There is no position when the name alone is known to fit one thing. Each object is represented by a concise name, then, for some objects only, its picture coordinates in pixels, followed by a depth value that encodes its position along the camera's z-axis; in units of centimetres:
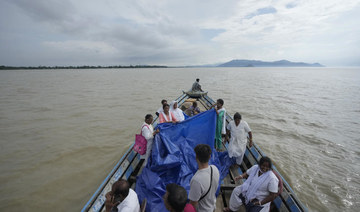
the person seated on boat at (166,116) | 526
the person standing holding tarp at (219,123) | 505
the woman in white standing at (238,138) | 439
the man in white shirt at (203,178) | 212
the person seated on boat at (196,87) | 1475
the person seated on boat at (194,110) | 772
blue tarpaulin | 337
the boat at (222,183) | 306
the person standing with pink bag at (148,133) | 408
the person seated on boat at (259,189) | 269
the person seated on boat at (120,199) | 227
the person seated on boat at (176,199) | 176
